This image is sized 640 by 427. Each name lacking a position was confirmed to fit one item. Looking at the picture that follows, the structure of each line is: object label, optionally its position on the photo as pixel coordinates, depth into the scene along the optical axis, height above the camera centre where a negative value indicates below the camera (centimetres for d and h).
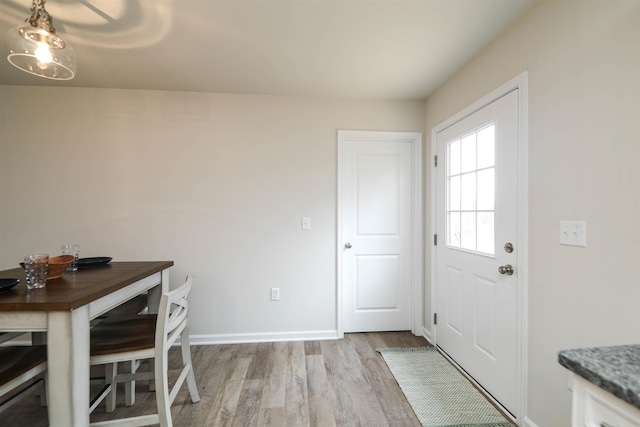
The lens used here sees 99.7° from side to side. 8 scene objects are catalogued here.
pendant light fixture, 131 +83
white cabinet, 63 -49
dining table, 107 -48
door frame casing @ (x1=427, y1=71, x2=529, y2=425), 151 -18
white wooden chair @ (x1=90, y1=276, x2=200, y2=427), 128 -65
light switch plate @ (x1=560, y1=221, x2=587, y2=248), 122 -9
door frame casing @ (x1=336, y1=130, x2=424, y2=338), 265 -7
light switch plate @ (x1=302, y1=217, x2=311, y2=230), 264 -10
